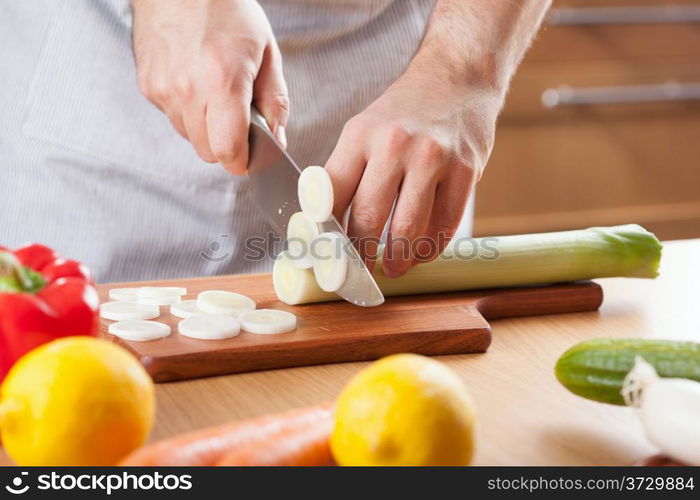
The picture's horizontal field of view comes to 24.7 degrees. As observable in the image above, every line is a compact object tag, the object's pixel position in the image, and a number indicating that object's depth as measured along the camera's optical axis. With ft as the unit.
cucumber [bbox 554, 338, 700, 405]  2.60
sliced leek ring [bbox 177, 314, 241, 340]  2.95
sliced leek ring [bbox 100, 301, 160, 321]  3.06
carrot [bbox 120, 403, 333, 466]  2.35
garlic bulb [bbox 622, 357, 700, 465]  2.44
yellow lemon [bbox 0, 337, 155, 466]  2.34
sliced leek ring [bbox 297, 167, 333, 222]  3.07
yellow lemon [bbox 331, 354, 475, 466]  2.30
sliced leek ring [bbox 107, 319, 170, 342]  2.94
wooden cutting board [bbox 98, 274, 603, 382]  2.89
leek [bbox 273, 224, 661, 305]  3.30
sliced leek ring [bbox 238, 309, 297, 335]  2.99
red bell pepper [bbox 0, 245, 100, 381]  2.58
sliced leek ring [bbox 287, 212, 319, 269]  3.16
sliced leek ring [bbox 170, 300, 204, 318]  3.09
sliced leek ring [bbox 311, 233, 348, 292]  3.08
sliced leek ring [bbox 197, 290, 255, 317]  3.09
